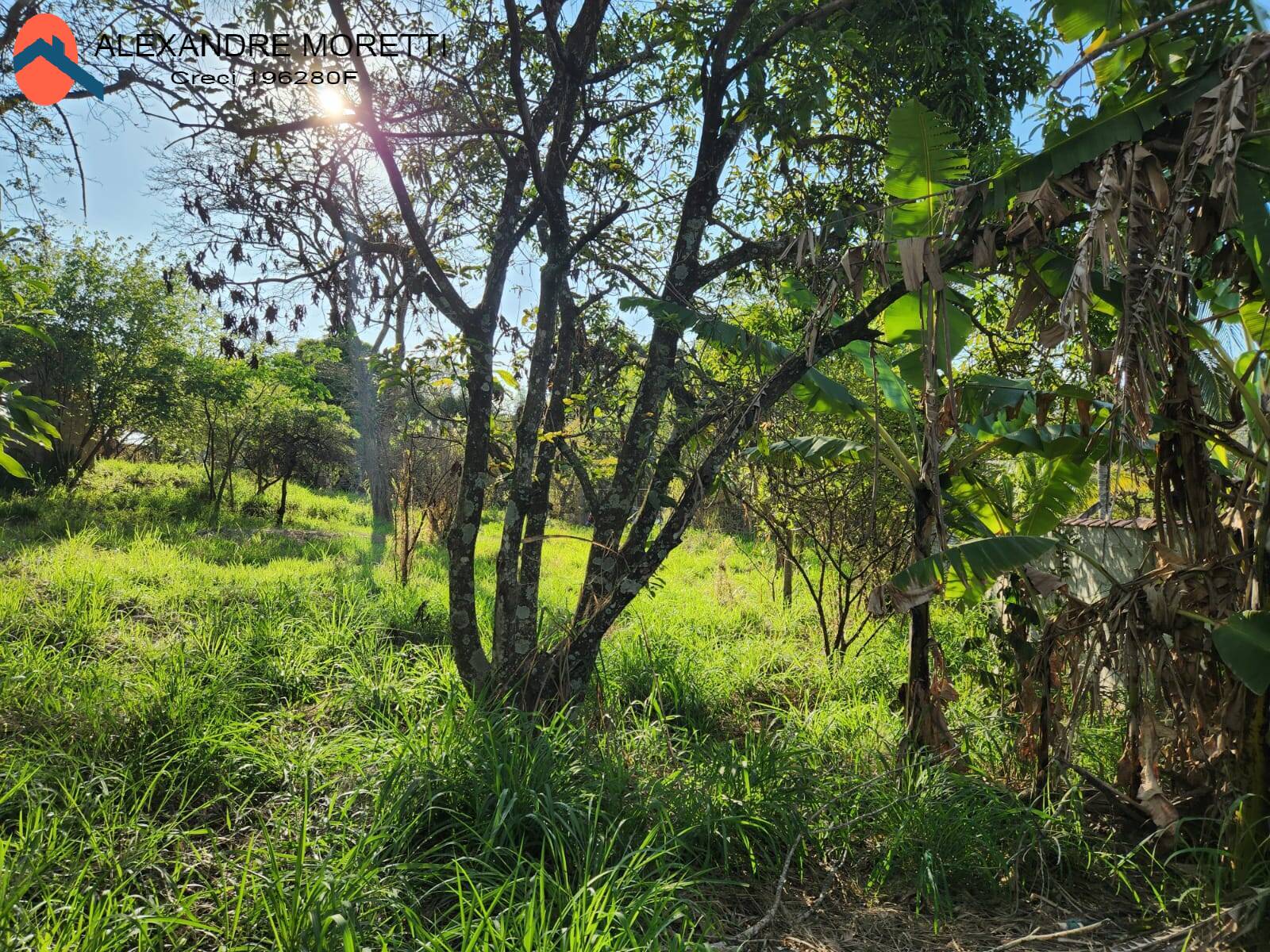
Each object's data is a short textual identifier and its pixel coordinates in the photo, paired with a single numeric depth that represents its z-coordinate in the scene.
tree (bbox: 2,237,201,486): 11.19
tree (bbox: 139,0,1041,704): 3.57
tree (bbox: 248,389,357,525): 13.38
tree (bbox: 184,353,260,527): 12.20
